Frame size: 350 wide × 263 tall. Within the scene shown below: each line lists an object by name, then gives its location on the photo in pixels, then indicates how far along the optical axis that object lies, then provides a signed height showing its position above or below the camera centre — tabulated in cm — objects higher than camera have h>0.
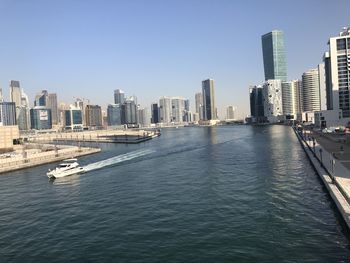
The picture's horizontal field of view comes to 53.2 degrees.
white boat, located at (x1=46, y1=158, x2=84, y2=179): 6157 -768
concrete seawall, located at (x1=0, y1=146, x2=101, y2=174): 7812 -751
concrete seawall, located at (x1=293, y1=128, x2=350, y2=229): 3050 -796
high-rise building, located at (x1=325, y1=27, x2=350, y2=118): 19262 +2444
